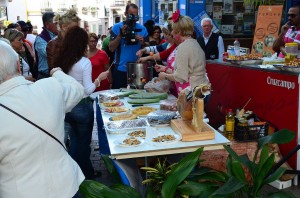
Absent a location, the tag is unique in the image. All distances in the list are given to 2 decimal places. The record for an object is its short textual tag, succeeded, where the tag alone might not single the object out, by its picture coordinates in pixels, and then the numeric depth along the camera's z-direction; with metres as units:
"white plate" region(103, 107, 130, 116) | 3.79
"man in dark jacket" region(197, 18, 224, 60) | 6.45
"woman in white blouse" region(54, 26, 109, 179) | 3.62
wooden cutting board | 2.94
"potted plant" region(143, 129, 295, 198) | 2.60
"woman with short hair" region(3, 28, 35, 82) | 5.37
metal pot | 4.88
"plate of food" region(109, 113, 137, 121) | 3.57
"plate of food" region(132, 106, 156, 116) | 3.73
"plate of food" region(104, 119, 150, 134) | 3.21
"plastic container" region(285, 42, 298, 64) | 4.03
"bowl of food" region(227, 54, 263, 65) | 4.90
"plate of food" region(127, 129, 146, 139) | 3.09
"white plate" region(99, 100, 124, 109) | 4.11
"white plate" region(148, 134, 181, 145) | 2.90
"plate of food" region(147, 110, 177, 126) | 3.36
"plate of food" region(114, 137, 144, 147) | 2.87
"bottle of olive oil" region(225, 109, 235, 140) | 4.05
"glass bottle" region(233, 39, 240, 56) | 5.09
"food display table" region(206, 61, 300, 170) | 3.90
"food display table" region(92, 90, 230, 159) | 2.78
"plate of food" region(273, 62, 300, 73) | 3.81
